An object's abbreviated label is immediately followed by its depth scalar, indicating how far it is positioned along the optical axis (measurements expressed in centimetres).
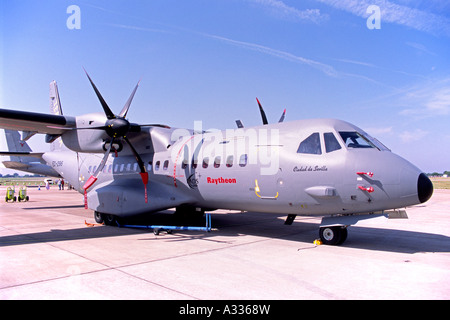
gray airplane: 796
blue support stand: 1077
